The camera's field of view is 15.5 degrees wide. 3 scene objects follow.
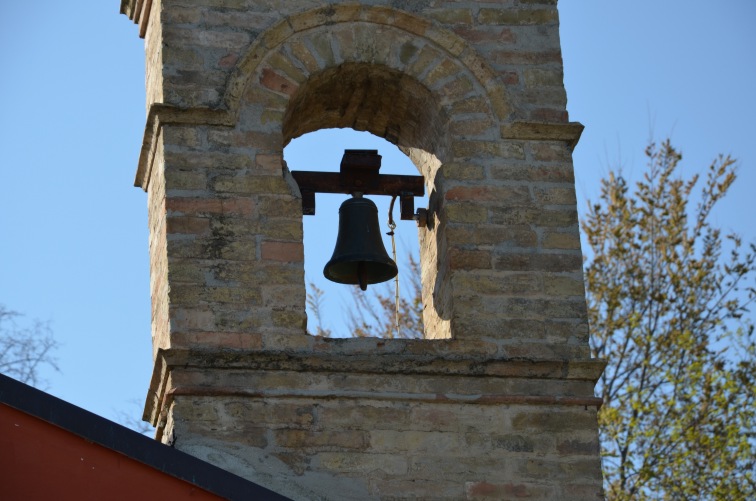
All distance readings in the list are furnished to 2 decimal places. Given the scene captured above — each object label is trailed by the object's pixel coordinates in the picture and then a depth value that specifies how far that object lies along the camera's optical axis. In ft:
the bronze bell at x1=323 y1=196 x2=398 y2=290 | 40.91
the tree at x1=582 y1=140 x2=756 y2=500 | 62.42
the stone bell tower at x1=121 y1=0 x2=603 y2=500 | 36.46
